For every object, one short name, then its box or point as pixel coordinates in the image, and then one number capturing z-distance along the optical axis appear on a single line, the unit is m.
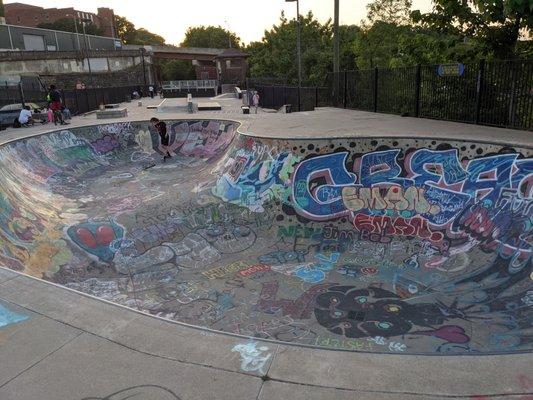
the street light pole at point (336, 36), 17.28
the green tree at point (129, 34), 133.62
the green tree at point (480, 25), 12.93
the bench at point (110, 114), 21.36
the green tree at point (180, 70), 109.00
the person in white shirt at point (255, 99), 26.14
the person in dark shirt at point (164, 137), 15.86
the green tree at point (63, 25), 102.00
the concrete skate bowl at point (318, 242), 6.20
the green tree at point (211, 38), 120.19
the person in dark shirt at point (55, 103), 18.34
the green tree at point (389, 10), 32.44
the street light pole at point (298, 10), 24.35
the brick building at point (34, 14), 102.75
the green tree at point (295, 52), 47.56
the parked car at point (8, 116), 18.75
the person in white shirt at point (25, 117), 18.44
